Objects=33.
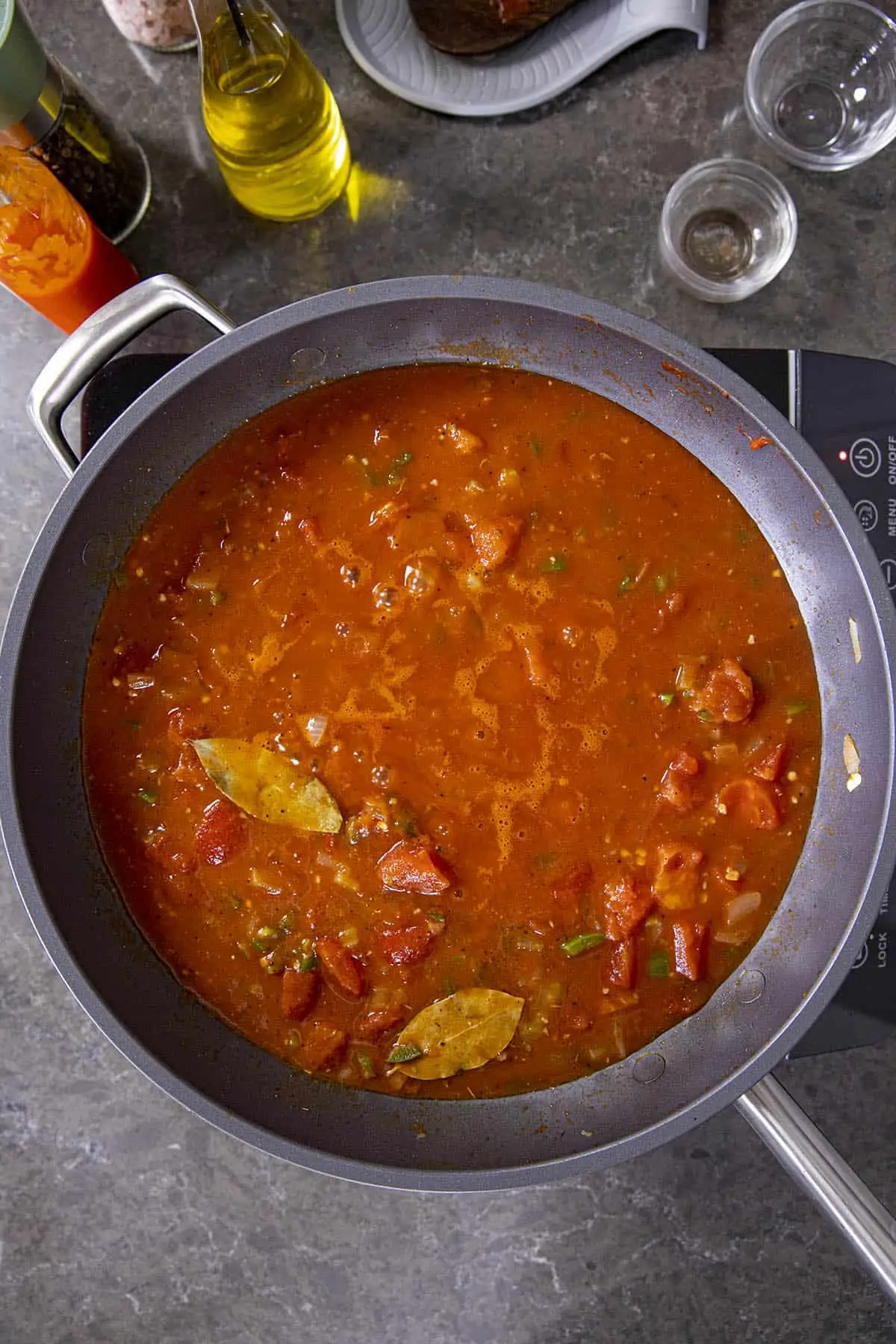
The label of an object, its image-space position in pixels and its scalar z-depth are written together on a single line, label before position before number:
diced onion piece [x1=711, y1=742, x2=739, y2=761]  0.63
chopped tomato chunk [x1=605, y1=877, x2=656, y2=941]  0.63
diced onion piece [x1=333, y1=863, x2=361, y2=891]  0.63
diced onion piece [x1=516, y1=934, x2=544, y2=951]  0.63
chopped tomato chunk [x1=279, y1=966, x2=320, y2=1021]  0.63
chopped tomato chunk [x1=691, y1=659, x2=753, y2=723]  0.63
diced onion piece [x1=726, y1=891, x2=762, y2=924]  0.64
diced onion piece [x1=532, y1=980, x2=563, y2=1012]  0.63
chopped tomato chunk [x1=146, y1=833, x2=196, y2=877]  0.63
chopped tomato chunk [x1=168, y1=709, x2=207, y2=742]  0.63
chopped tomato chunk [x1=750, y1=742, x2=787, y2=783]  0.64
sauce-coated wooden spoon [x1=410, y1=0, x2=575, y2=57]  0.68
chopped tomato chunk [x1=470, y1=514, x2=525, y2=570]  0.62
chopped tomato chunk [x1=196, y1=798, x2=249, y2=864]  0.63
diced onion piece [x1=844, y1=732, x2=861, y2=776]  0.64
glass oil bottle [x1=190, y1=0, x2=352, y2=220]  0.63
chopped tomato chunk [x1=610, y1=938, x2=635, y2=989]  0.63
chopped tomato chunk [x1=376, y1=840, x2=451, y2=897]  0.62
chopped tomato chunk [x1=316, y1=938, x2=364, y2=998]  0.63
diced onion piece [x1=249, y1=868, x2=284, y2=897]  0.63
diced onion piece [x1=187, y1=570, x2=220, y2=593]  0.63
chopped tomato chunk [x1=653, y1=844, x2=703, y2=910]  0.63
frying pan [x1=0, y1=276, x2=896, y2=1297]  0.60
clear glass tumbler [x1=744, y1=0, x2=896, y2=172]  0.70
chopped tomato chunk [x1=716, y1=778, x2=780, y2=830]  0.63
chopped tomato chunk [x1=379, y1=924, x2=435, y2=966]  0.63
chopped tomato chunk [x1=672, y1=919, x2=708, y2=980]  0.64
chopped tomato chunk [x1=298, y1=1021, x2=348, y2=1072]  0.63
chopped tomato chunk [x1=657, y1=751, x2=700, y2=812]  0.63
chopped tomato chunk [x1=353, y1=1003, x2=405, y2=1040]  0.63
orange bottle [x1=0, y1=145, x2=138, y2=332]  0.62
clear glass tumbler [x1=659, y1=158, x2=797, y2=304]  0.69
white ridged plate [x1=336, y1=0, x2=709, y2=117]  0.69
